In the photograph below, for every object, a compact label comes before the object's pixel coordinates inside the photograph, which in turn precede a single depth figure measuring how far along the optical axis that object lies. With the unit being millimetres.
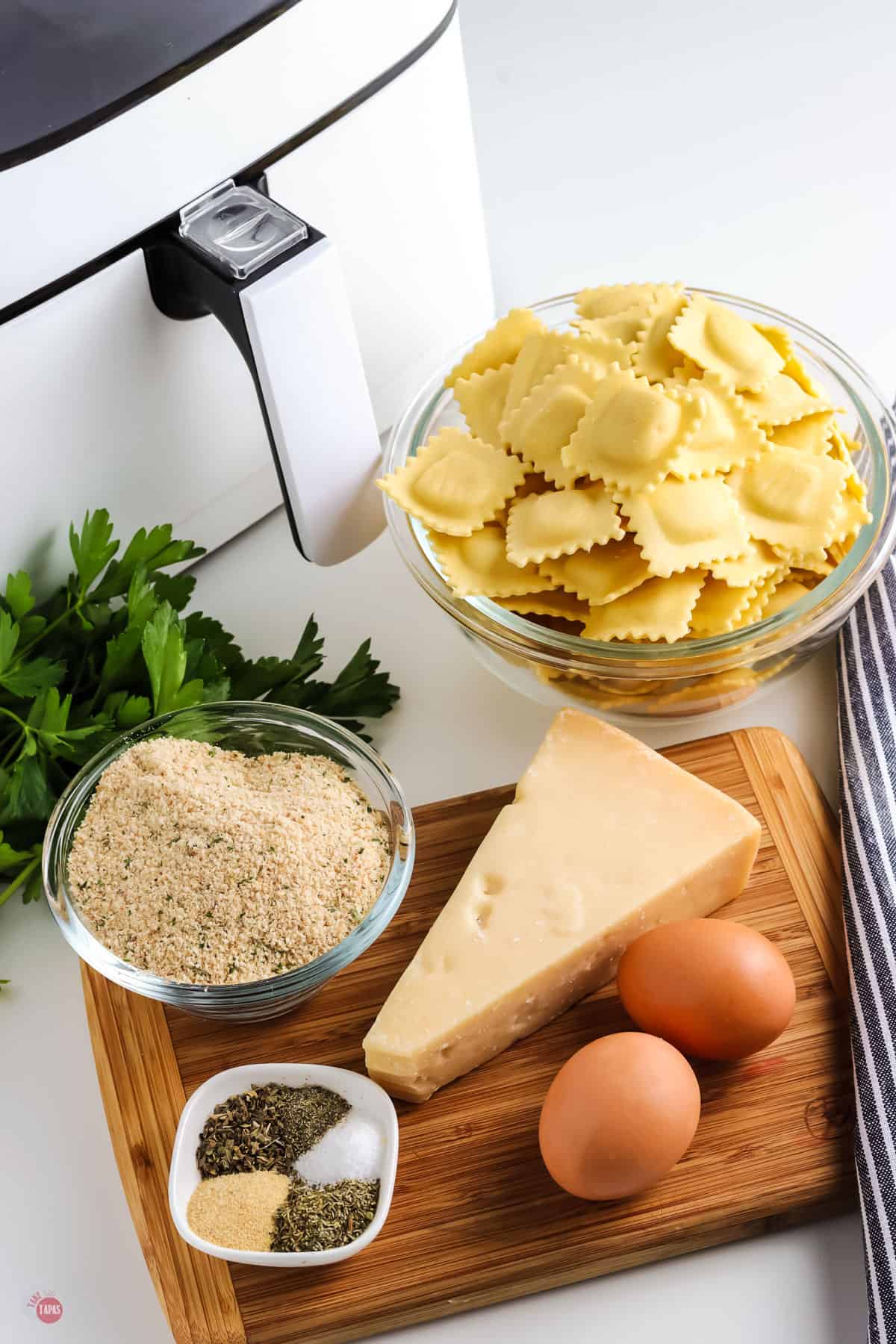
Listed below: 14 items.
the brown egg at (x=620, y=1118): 768
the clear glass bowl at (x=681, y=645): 921
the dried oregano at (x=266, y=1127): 821
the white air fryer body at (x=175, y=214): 851
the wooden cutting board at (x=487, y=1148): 805
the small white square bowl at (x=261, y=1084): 777
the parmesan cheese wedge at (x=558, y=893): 857
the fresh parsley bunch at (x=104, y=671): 937
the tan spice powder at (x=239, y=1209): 789
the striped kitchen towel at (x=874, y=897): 787
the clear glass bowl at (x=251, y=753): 839
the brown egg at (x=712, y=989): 822
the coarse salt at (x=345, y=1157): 813
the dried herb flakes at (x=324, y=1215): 786
